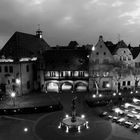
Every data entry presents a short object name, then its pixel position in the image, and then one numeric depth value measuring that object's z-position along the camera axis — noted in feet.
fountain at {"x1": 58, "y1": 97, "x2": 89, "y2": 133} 116.06
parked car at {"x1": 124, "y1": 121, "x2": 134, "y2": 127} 118.45
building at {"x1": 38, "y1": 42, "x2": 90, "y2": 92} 209.50
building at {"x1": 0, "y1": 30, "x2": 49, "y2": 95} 195.93
